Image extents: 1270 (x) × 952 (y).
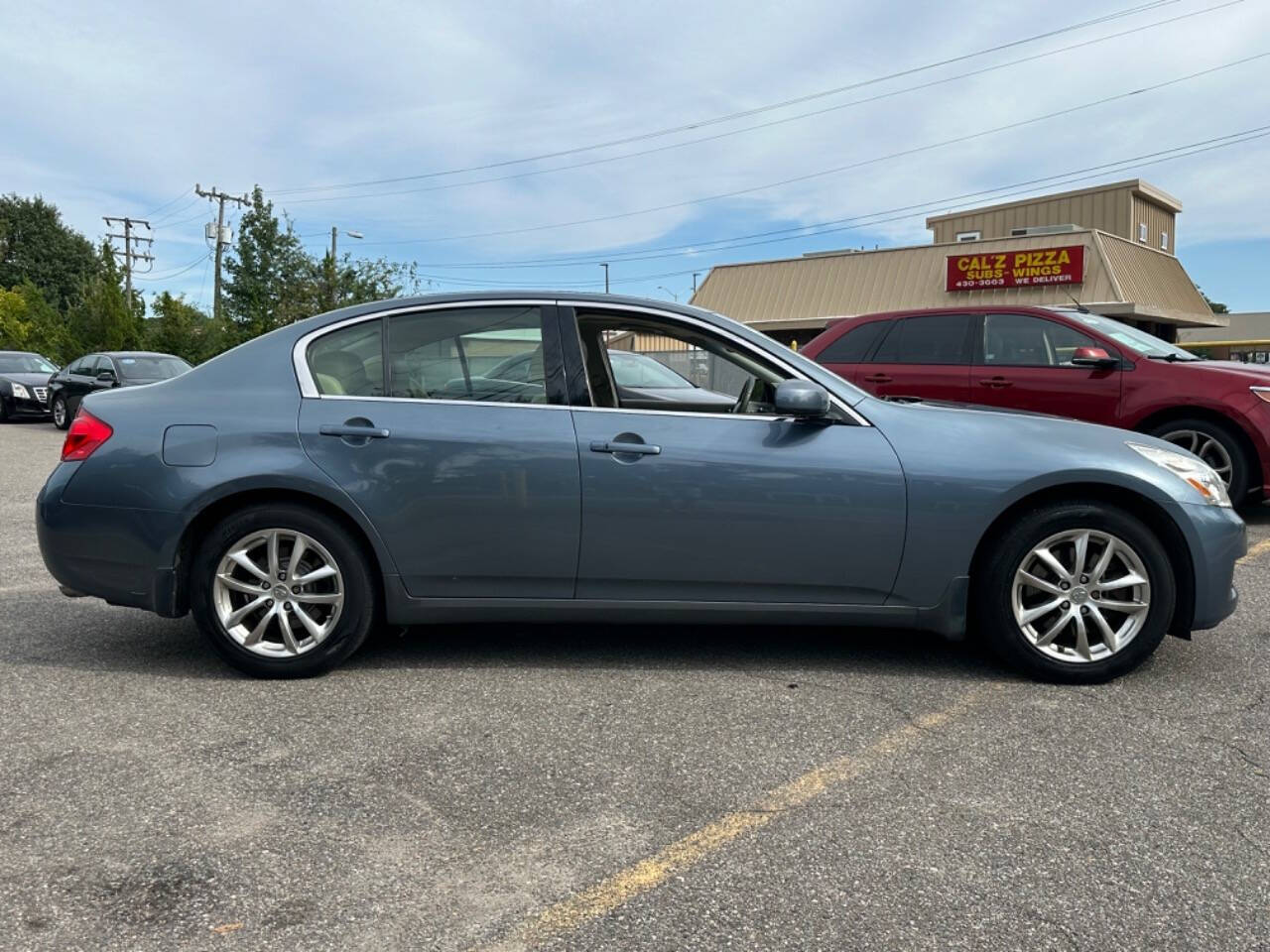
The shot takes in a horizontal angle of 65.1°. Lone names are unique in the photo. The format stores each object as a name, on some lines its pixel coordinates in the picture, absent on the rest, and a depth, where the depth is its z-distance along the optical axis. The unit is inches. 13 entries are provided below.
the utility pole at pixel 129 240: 2372.0
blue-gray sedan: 153.0
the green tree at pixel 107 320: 1268.5
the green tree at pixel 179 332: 1307.8
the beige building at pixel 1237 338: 1362.0
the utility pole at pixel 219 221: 1712.6
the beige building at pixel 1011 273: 967.0
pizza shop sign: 966.4
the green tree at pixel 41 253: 2625.5
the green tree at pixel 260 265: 1669.5
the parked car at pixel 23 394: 754.8
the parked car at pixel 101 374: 637.3
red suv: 288.8
